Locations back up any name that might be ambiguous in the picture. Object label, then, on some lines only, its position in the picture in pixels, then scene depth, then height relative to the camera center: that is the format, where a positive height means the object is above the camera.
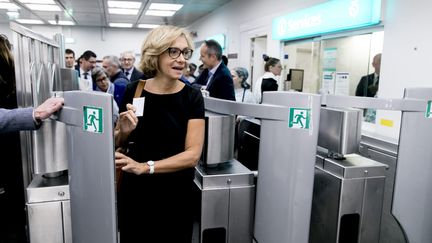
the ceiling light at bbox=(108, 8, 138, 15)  7.82 +1.40
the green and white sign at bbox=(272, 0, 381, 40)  2.95 +0.59
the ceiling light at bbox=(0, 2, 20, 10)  7.12 +1.32
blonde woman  1.19 -0.23
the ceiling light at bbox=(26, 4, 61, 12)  7.34 +1.35
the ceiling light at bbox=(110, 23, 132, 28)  10.48 +1.43
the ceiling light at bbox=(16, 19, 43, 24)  9.68 +1.36
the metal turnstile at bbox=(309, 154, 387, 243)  1.54 -0.55
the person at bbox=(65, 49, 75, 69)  4.61 +0.16
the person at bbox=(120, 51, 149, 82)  4.21 +0.13
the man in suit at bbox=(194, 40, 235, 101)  2.54 +0.01
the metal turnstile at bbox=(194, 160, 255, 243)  1.38 -0.51
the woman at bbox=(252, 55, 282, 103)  3.94 -0.03
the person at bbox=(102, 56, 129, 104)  3.99 +0.04
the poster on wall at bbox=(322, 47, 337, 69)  3.66 +0.21
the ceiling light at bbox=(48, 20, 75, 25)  9.89 +1.39
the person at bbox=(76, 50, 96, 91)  4.55 +0.08
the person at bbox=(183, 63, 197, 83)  5.64 +0.06
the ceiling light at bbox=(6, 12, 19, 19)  8.45 +1.34
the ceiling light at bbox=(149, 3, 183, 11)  7.11 +1.40
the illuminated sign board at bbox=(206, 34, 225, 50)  7.12 +0.76
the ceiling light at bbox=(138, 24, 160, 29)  10.62 +1.44
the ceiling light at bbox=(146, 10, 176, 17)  7.98 +1.40
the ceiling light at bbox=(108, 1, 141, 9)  6.92 +1.38
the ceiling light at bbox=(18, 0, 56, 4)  6.83 +1.34
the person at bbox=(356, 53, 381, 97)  3.09 -0.04
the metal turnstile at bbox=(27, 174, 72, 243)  1.10 -0.45
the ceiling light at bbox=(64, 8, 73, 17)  7.87 +1.38
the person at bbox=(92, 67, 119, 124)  3.73 -0.10
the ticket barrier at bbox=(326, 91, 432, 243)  1.44 -0.35
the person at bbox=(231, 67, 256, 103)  3.53 -0.10
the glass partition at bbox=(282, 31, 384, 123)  3.16 +0.13
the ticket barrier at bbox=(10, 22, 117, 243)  0.88 -0.27
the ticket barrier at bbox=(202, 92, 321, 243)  1.09 -0.28
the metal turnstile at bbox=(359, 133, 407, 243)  2.07 -0.51
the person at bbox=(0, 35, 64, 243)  1.38 -0.38
